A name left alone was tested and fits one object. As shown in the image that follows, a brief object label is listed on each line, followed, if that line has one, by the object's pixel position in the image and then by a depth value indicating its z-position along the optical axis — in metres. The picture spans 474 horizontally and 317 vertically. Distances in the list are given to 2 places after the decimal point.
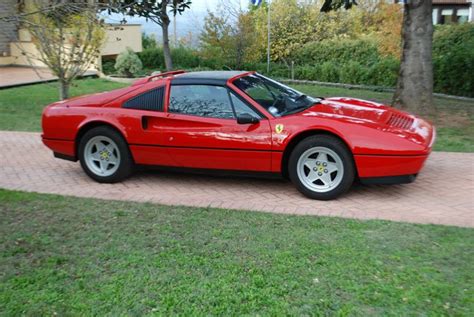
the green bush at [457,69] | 13.42
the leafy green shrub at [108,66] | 19.70
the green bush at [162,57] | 21.58
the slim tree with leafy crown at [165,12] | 15.06
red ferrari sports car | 5.52
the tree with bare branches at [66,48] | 8.97
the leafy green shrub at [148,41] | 25.27
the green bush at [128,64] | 18.06
